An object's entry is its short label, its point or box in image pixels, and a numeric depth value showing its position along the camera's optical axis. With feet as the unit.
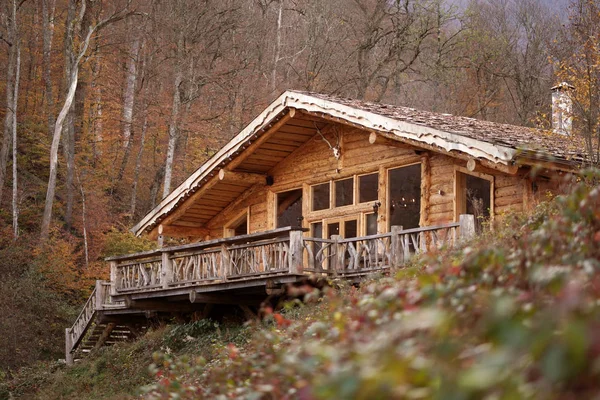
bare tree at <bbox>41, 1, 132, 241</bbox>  104.47
